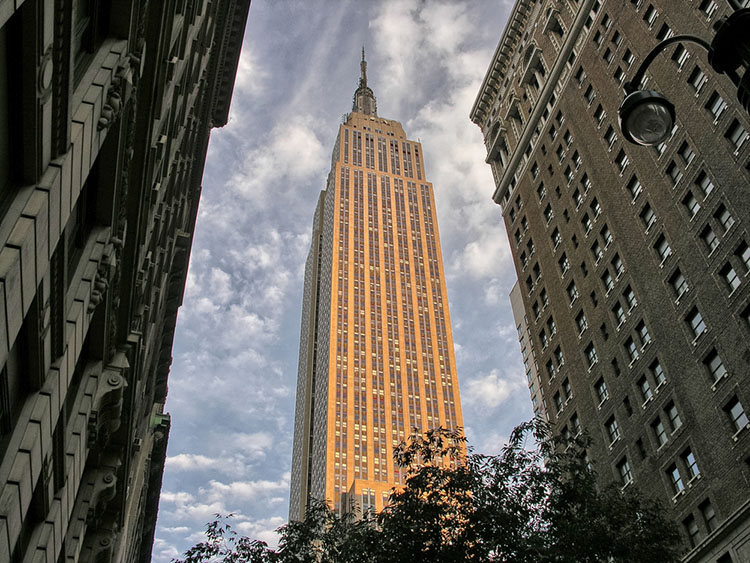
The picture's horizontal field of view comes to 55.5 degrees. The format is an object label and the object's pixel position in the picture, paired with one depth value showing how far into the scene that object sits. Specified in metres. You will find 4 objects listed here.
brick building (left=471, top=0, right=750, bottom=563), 35.47
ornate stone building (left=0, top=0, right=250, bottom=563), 10.98
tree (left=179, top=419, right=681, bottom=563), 19.77
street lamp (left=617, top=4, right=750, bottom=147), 8.13
